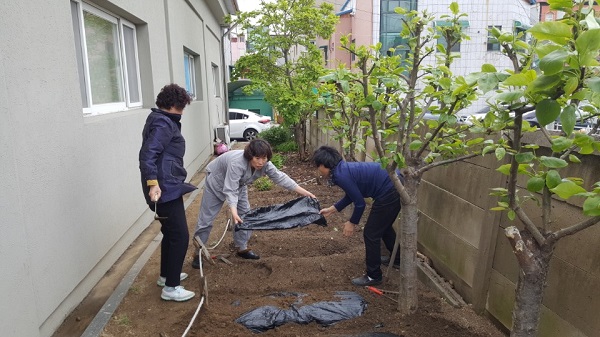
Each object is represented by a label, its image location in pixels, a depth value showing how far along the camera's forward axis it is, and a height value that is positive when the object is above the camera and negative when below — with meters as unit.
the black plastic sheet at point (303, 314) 2.95 -1.65
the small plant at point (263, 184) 7.36 -1.63
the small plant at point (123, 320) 3.07 -1.70
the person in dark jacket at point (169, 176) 3.06 -0.62
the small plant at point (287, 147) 12.00 -1.54
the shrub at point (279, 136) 13.17 -1.31
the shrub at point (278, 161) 9.42 -1.54
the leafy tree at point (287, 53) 9.30 +1.07
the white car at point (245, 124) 16.73 -1.16
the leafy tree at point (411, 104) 2.45 -0.07
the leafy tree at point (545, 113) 1.21 -0.08
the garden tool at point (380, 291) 3.39 -1.67
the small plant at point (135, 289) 3.57 -1.71
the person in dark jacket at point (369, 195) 3.50 -0.89
